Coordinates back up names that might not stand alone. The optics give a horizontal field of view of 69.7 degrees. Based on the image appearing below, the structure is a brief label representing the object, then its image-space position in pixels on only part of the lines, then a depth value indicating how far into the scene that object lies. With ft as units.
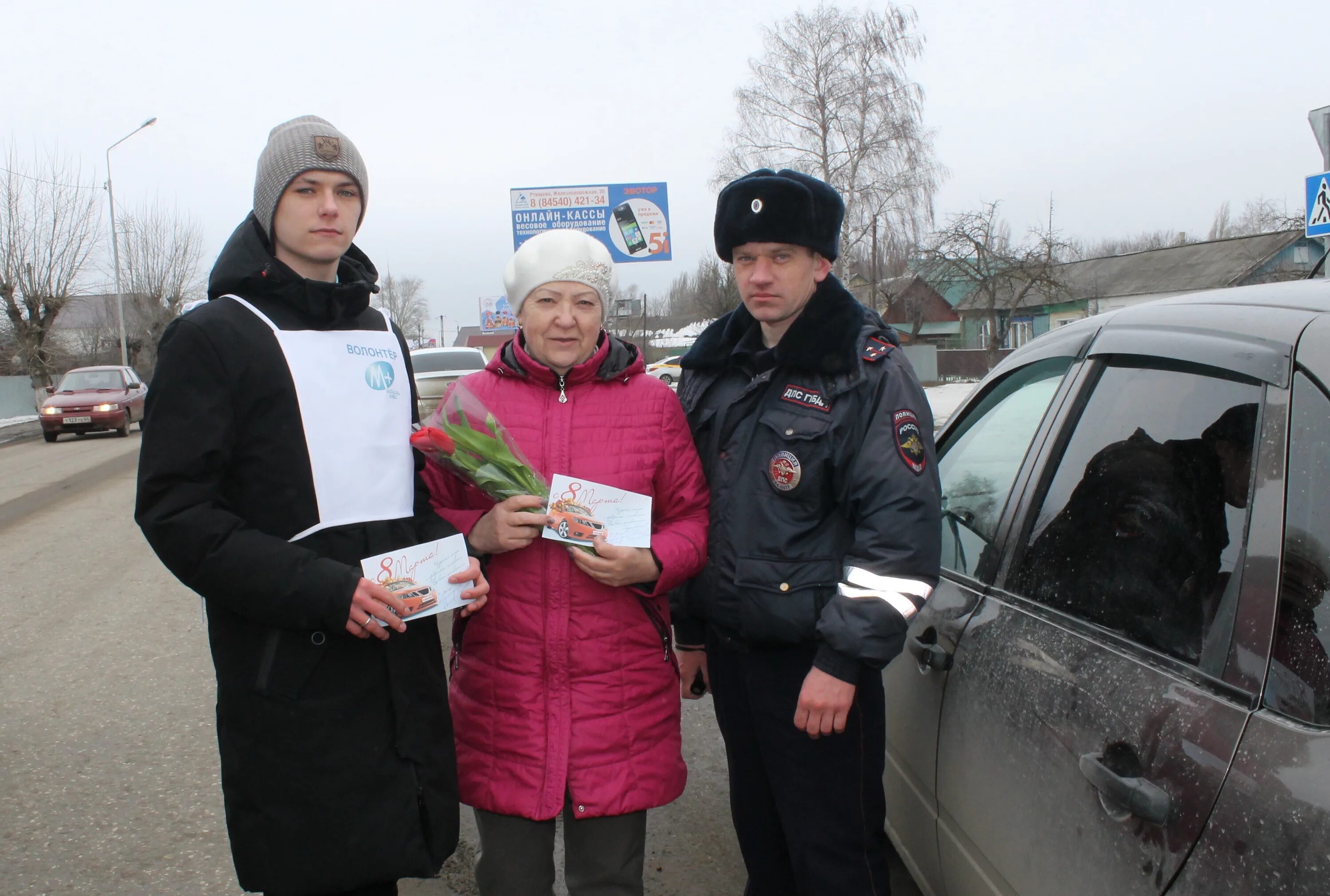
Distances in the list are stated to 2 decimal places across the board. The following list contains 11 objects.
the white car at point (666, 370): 92.58
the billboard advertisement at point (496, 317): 82.12
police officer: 6.69
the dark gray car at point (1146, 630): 4.21
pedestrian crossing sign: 21.91
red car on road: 63.52
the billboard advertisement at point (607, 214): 48.93
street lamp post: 102.73
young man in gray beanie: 5.86
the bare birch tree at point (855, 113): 92.68
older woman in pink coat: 7.18
